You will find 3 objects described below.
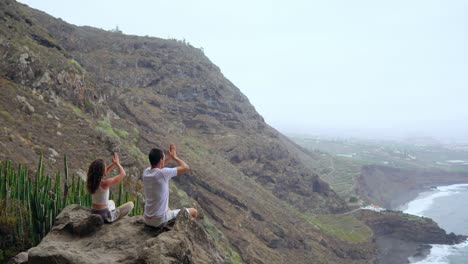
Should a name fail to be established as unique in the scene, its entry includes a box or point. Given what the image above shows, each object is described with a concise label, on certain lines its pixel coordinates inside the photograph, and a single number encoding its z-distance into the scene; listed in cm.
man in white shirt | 753
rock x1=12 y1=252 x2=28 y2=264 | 886
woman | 821
